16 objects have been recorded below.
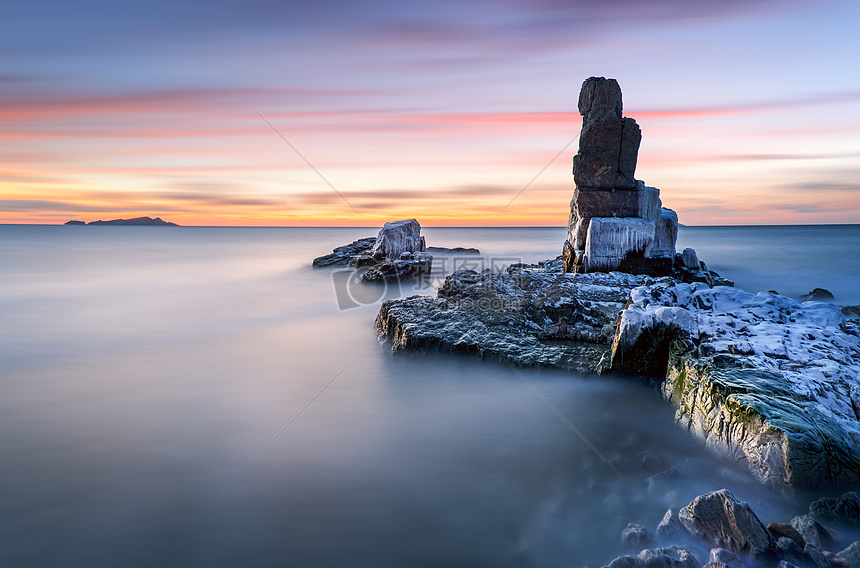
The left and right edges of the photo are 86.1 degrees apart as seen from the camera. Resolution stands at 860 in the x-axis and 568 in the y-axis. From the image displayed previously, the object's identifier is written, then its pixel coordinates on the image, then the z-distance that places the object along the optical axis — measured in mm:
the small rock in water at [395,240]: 22562
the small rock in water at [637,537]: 3311
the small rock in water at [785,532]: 3027
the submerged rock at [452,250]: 39938
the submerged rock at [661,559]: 2930
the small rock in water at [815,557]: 2881
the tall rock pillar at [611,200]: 12195
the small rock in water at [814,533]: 3059
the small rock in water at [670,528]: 3287
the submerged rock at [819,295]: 13605
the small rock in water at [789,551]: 2930
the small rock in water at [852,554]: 2842
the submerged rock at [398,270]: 17516
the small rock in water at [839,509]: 3285
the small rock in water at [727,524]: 2949
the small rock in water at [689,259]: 13997
